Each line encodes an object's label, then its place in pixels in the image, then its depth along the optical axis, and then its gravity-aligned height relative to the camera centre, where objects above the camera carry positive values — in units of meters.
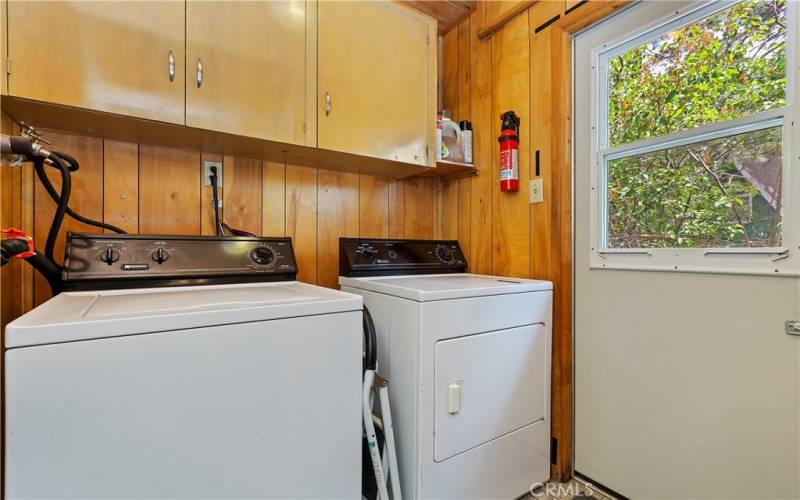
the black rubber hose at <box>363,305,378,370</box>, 1.28 -0.34
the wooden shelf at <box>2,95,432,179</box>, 1.15 +0.42
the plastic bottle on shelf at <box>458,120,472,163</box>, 2.04 +0.59
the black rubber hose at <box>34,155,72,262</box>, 1.13 +0.10
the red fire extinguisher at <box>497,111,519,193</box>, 1.79 +0.47
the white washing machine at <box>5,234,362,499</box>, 0.70 -0.32
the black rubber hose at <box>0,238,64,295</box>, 0.85 -0.04
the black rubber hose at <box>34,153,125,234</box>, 1.17 +0.18
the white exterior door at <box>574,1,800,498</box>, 1.12 -0.45
